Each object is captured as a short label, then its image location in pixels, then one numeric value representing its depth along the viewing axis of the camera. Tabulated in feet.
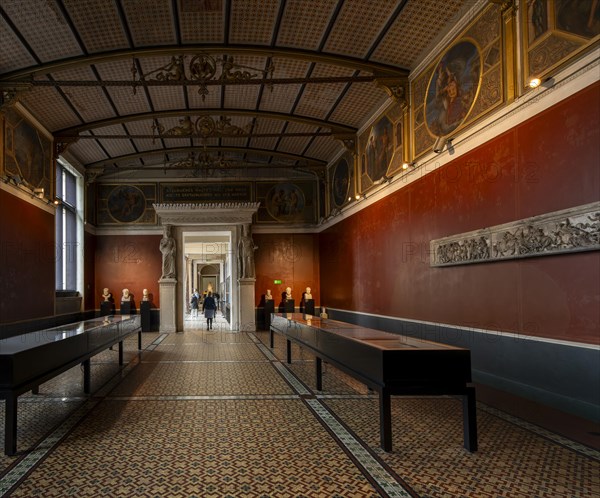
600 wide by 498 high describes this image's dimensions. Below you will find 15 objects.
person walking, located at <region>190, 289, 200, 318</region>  85.12
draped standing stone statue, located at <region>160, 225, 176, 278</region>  60.49
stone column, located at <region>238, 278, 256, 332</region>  61.11
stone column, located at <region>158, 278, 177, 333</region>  59.98
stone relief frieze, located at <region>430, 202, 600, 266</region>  17.33
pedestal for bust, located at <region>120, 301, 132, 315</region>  60.03
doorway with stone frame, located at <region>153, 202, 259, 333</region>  60.54
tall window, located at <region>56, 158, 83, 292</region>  51.62
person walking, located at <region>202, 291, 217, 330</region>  62.69
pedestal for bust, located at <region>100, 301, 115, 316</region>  59.82
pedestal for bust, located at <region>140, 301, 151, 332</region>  60.18
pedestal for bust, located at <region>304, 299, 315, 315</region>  61.26
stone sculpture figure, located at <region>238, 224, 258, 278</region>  61.16
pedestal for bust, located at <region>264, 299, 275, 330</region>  61.77
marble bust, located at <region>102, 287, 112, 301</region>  60.75
